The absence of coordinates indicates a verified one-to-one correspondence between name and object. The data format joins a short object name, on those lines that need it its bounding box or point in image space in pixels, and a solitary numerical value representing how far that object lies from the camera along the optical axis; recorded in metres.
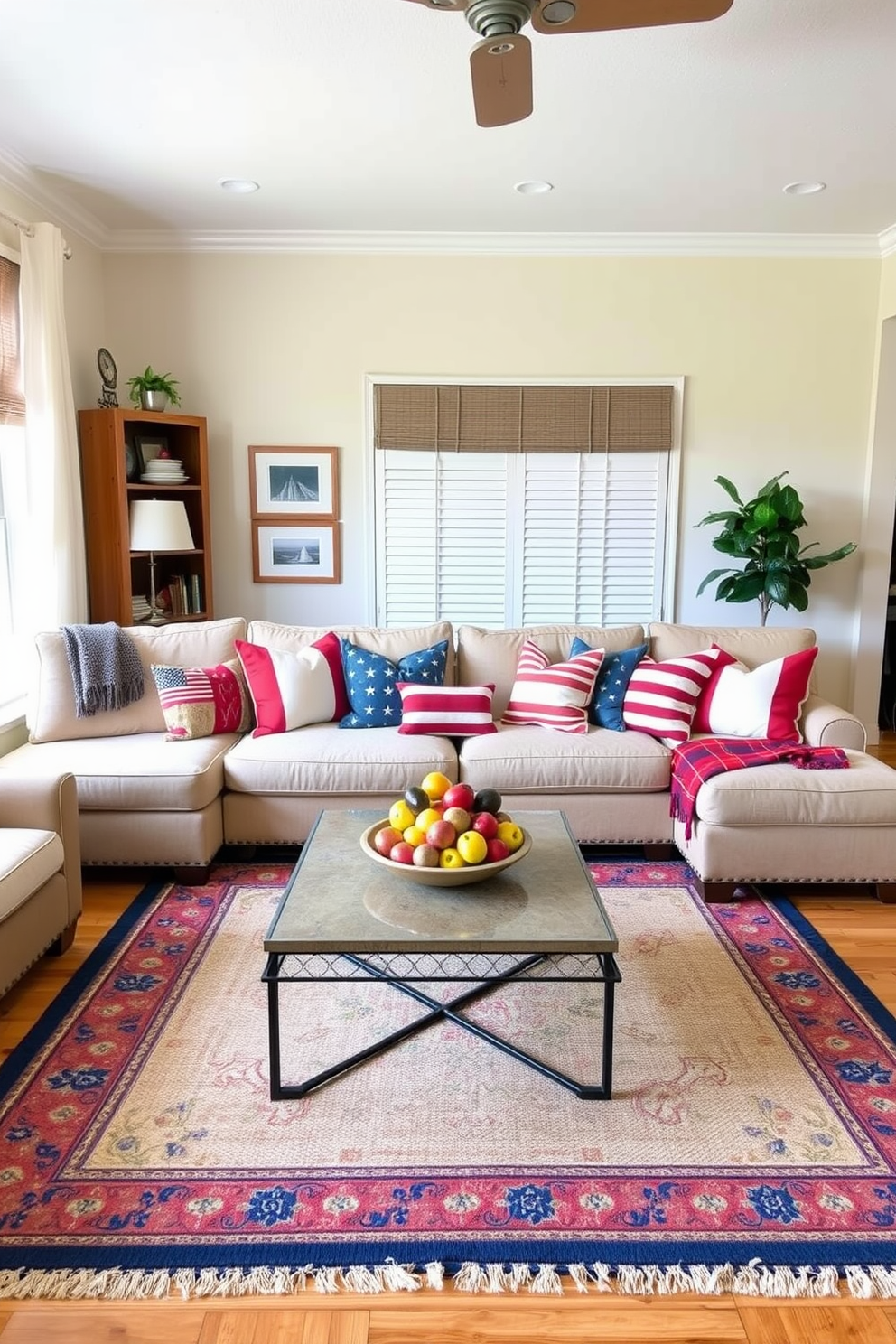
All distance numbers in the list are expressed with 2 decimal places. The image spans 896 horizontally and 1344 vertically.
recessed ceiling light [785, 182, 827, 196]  4.30
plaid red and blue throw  3.63
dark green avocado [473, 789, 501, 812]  2.71
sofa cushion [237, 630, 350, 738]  4.09
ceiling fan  2.19
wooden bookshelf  4.72
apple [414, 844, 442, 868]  2.53
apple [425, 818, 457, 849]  2.55
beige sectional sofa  3.52
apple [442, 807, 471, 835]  2.60
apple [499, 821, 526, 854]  2.64
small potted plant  4.98
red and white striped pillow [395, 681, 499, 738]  4.07
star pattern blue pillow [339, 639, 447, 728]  4.18
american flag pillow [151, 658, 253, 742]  3.99
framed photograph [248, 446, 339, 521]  5.43
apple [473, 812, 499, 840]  2.59
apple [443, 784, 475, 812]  2.67
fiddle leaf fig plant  5.07
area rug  1.92
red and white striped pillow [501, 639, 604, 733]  4.12
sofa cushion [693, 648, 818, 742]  3.99
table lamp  4.76
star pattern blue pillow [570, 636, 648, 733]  4.20
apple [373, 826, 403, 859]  2.63
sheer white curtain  4.20
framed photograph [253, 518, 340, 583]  5.49
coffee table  2.30
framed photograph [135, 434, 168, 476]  5.01
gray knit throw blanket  4.00
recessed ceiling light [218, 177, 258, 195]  4.31
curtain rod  4.05
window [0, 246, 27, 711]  4.07
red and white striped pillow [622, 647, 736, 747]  4.05
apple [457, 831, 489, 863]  2.52
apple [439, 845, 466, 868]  2.54
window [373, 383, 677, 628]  5.38
